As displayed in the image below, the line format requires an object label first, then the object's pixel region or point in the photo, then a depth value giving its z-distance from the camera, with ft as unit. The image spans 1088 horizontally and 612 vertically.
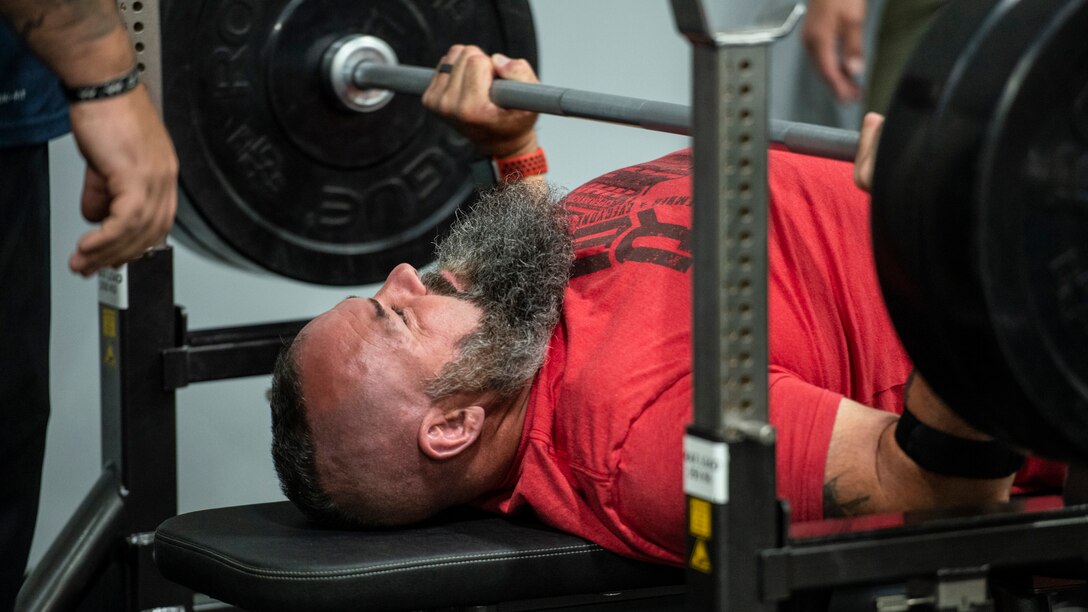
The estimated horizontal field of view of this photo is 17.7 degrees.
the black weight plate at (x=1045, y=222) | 8.08
